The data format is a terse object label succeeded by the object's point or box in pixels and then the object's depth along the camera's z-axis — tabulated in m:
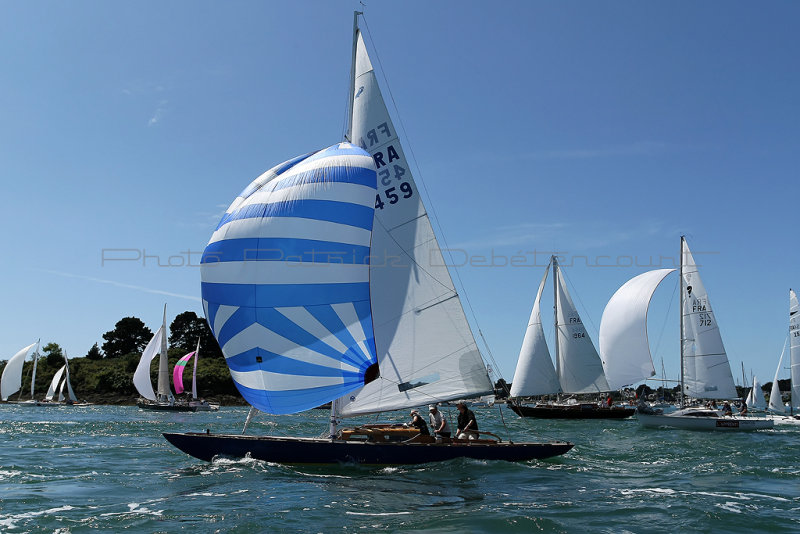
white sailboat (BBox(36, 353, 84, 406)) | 70.19
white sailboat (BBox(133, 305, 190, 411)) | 60.09
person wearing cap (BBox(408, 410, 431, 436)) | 16.62
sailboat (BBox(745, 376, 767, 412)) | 70.79
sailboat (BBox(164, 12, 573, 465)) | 15.73
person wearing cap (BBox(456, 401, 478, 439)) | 16.81
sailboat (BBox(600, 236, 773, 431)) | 34.47
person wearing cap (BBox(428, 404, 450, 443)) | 16.67
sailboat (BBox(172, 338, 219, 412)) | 63.86
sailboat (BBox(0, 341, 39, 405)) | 71.00
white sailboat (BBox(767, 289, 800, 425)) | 43.06
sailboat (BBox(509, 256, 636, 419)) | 46.12
